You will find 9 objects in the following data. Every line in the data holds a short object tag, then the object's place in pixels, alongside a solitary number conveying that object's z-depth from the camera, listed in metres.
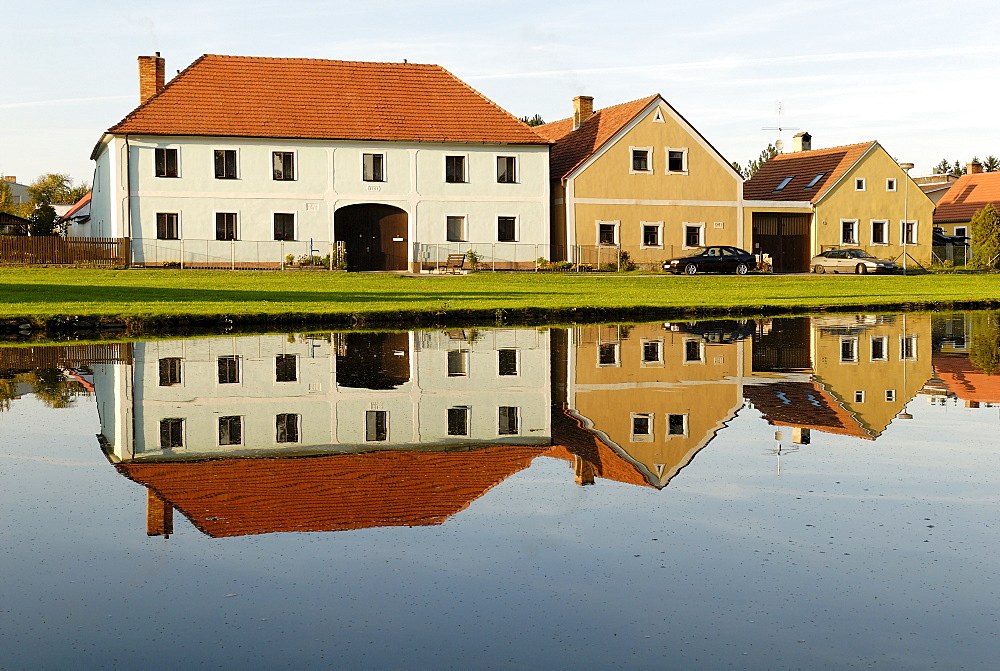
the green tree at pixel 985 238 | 62.62
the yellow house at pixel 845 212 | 60.75
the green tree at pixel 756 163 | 122.70
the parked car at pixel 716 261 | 53.09
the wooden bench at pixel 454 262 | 50.91
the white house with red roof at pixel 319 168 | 49.50
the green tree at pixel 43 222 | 71.88
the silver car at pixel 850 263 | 57.44
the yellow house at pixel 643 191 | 54.88
